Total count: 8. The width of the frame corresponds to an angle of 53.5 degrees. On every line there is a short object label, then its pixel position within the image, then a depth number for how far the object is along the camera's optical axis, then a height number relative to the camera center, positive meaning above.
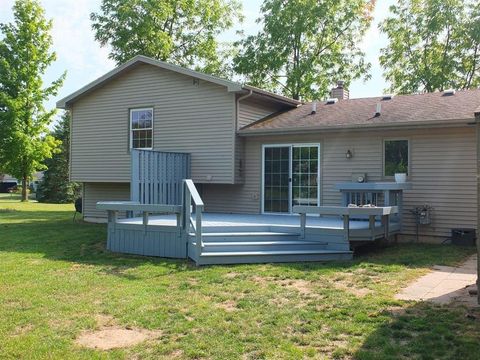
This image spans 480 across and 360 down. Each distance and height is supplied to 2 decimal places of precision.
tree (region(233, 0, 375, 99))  26.12 +8.11
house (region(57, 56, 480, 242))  9.94 +1.19
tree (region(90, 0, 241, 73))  27.44 +9.64
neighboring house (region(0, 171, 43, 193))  49.78 +0.18
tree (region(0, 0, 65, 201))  25.97 +5.52
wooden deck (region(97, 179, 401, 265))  7.95 -0.86
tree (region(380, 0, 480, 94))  24.78 +7.83
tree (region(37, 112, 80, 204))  32.28 +0.20
